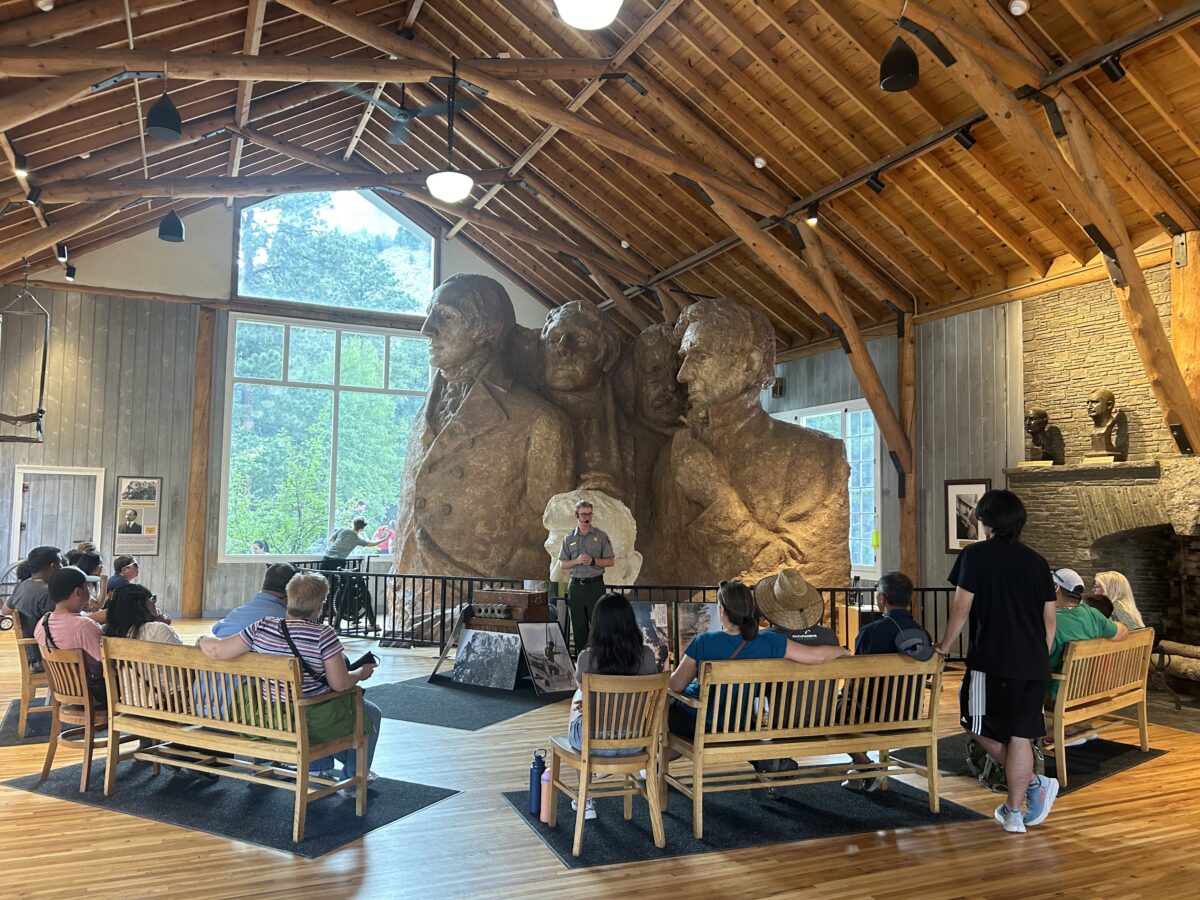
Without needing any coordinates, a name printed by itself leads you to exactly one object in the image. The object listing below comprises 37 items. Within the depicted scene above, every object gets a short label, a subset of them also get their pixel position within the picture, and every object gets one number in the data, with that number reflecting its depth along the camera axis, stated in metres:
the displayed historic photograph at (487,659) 6.87
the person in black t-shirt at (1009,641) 3.81
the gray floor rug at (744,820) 3.60
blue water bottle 3.96
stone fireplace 8.04
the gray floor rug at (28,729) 5.21
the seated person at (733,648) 3.91
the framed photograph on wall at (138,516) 12.81
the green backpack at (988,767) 4.40
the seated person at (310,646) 3.79
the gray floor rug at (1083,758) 4.86
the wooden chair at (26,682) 4.88
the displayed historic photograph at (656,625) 7.01
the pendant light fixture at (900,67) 6.13
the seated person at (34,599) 5.29
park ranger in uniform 6.91
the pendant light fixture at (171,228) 9.75
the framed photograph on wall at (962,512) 10.16
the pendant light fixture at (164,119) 6.96
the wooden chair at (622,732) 3.56
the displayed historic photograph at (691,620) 7.14
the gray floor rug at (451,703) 5.97
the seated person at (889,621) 4.27
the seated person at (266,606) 4.46
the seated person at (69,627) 4.41
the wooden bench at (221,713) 3.68
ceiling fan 9.27
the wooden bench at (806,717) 3.81
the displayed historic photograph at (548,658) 6.80
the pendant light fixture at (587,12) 4.49
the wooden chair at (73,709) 4.23
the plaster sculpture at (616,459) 9.33
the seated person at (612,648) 3.69
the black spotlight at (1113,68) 6.82
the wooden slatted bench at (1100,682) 4.68
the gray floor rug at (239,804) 3.69
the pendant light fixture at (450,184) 7.80
